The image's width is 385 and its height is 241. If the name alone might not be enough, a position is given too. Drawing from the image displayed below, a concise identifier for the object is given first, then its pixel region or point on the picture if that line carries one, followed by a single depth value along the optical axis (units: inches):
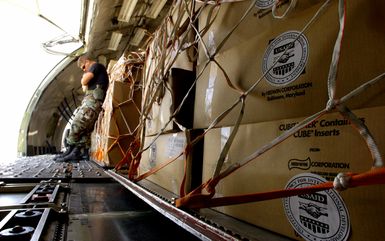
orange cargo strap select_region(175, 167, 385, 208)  18.1
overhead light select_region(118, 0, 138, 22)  150.0
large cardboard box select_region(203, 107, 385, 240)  20.6
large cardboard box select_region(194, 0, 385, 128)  22.1
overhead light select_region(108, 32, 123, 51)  192.4
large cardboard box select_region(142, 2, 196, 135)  48.4
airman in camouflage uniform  146.0
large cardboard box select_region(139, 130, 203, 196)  43.1
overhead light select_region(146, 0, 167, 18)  154.7
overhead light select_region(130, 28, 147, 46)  191.5
